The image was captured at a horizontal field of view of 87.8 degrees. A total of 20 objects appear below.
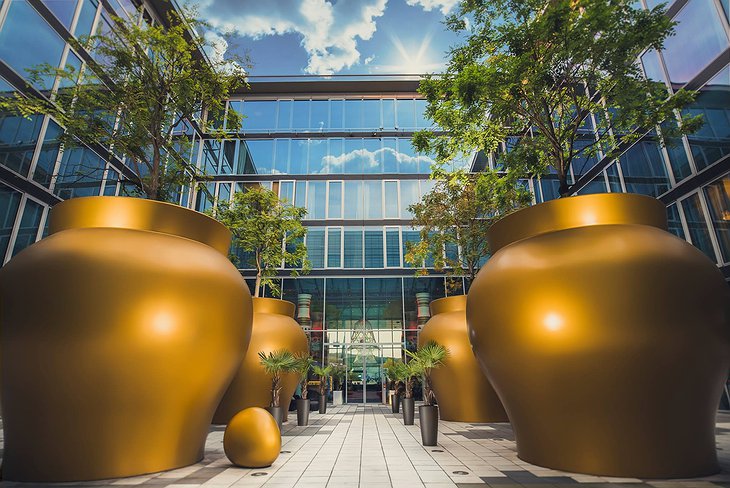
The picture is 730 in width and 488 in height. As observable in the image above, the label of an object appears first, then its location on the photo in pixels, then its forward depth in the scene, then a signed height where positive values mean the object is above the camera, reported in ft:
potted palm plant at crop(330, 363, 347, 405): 72.90 -3.66
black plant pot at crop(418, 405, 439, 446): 27.25 -4.38
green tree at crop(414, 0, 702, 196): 25.34 +20.16
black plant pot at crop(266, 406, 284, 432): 33.09 -4.13
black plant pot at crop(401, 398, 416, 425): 40.86 -5.16
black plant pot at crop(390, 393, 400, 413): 57.26 -5.98
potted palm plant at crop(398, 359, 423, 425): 40.70 -4.45
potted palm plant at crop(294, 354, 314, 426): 39.85 -4.36
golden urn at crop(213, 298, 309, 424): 35.81 +0.12
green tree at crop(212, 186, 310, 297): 51.47 +18.50
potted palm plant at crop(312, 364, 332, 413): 56.13 -4.88
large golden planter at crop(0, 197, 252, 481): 15.65 +0.77
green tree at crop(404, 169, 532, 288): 52.25 +19.15
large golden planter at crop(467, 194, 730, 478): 15.84 +0.63
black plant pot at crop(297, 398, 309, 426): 40.86 -4.97
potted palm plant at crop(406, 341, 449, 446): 27.32 -3.42
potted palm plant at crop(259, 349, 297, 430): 33.73 -0.44
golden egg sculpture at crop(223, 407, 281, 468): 19.81 -3.88
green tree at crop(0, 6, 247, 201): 30.86 +22.46
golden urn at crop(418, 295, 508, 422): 39.83 -2.30
